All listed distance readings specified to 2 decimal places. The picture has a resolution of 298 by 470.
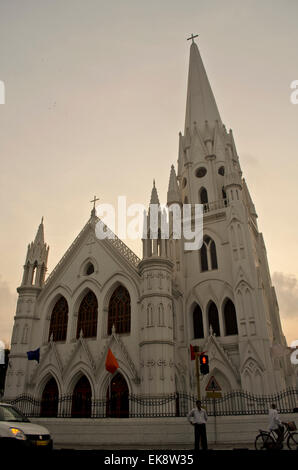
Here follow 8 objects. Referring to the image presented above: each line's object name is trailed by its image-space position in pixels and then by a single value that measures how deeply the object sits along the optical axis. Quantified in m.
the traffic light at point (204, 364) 15.07
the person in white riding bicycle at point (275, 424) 11.92
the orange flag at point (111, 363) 22.49
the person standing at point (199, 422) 11.70
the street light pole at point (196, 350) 16.16
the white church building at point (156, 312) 23.72
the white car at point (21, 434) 9.59
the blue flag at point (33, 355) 25.69
